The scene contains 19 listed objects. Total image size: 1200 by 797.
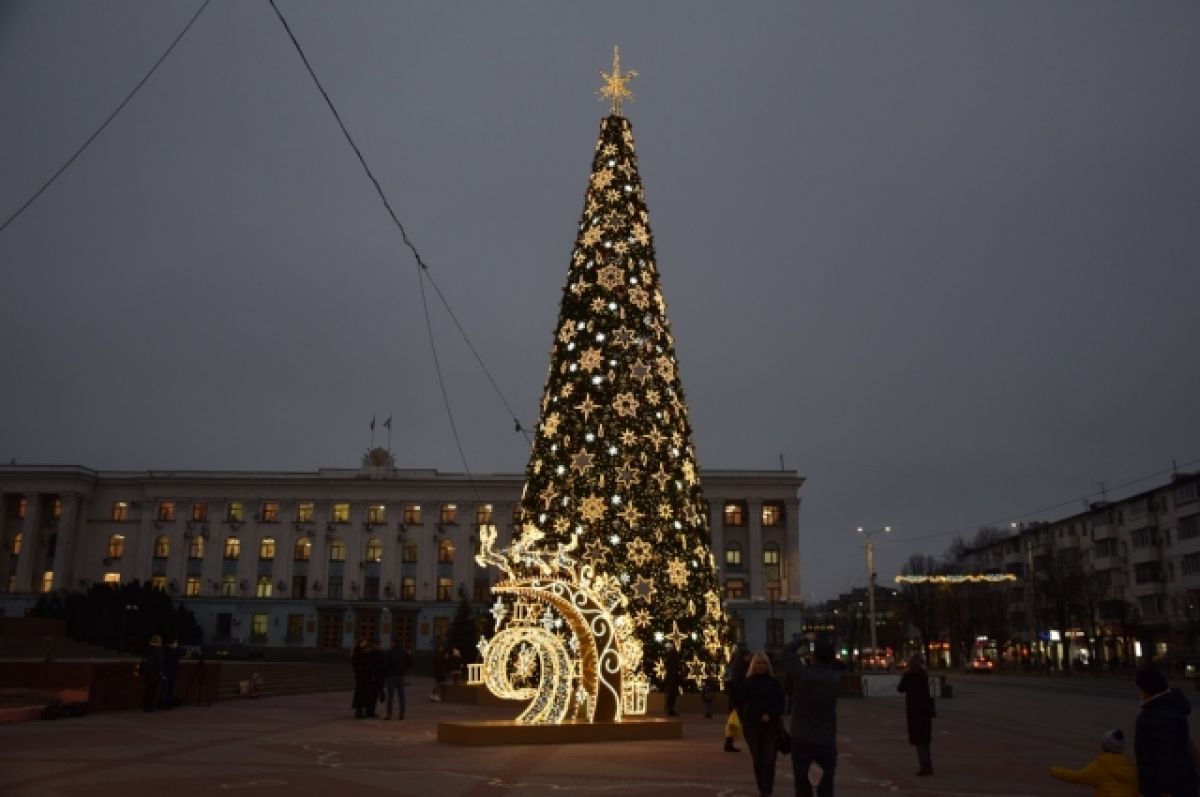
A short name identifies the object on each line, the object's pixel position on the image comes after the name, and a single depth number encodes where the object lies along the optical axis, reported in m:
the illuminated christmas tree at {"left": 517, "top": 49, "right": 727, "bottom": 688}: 22.84
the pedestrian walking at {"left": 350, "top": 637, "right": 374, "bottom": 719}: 22.08
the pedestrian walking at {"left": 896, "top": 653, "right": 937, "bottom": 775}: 12.83
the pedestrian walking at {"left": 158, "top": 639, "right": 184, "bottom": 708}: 22.41
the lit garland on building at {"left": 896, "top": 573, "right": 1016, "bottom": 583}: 60.66
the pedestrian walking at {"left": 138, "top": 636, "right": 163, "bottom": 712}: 21.73
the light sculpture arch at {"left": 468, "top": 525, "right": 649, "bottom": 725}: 16.42
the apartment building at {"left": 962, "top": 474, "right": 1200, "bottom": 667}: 67.69
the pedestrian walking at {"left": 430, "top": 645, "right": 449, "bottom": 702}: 32.28
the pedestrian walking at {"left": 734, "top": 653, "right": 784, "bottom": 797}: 10.78
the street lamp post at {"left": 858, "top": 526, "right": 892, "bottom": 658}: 56.50
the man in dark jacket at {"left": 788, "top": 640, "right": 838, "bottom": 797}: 8.32
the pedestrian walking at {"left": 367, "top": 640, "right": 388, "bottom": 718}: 22.23
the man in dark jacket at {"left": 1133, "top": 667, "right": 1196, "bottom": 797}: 6.68
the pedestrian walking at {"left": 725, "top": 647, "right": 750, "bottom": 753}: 14.52
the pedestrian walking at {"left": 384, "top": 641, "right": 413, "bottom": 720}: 21.58
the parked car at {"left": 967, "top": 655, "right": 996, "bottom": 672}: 76.44
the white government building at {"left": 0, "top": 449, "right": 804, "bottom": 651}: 80.88
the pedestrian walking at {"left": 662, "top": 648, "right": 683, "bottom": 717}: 22.08
